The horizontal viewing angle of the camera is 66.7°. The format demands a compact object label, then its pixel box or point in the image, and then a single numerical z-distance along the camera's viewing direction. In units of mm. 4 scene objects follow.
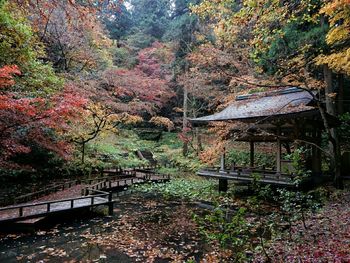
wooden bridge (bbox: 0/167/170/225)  9164
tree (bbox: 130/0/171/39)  34438
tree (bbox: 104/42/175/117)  22847
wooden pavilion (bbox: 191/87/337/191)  12170
